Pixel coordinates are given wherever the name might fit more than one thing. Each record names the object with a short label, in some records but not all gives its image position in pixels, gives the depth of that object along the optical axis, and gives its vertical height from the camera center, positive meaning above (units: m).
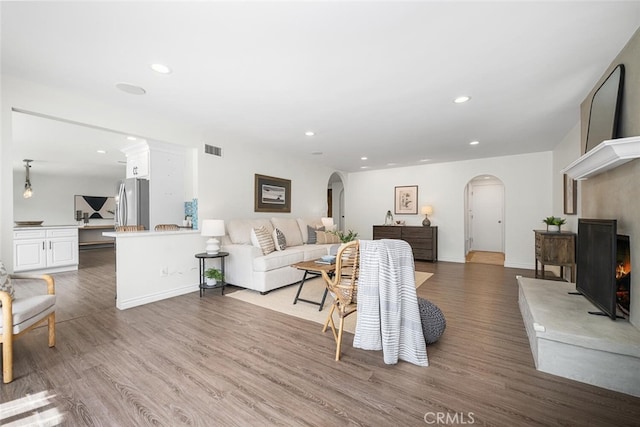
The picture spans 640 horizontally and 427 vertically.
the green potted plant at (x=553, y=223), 4.15 -0.18
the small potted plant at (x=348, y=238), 4.36 -0.43
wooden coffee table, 3.20 -0.68
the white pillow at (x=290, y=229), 5.06 -0.34
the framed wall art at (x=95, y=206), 8.79 +0.22
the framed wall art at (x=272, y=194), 5.19 +0.38
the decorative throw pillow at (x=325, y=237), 5.62 -0.54
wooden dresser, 6.54 -0.64
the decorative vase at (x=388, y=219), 7.37 -0.19
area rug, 2.99 -1.18
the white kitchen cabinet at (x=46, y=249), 4.99 -0.71
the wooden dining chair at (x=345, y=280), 2.13 -0.58
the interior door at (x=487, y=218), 8.19 -0.19
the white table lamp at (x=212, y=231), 3.83 -0.27
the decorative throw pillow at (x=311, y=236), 5.54 -0.50
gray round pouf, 2.27 -0.95
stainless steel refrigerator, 4.29 +0.15
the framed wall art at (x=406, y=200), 7.10 +0.33
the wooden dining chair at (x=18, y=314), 1.83 -0.76
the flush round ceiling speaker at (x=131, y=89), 2.65 +1.26
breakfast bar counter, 3.26 -0.70
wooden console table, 3.92 -0.55
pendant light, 6.68 +0.71
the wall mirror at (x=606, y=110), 2.11 +0.89
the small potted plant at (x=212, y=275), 3.91 -0.93
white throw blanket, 2.01 -0.70
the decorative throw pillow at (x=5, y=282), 2.07 -0.55
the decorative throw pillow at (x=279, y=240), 4.50 -0.47
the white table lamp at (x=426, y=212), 6.67 +0.00
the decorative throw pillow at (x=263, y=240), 4.13 -0.43
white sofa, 3.90 -0.72
